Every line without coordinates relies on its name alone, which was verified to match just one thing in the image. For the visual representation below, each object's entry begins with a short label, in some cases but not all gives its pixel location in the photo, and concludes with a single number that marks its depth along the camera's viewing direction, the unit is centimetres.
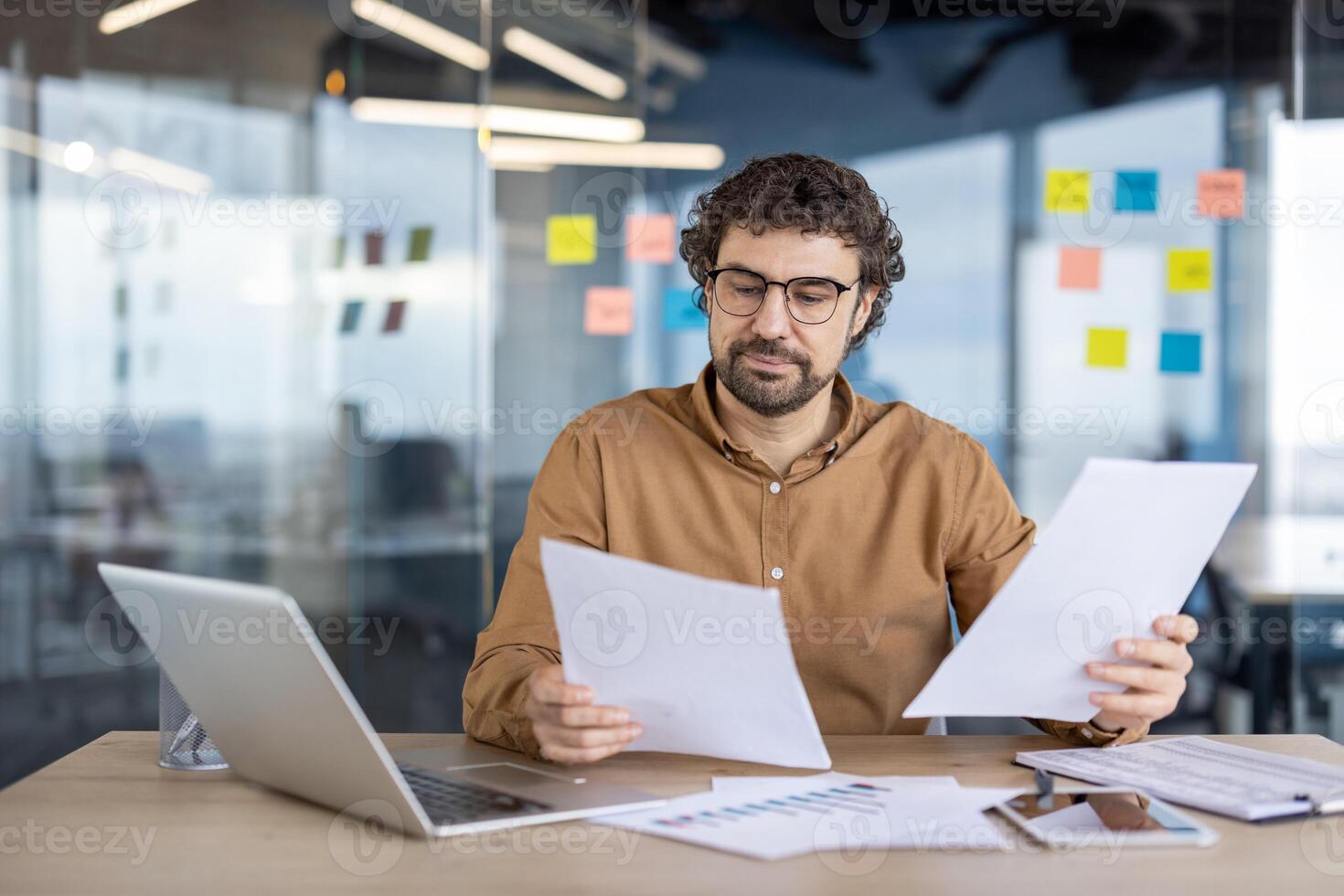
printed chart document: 106
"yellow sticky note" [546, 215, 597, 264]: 366
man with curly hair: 176
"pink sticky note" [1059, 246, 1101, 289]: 359
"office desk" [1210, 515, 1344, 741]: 337
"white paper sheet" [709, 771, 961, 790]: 126
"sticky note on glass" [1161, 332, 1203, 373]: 353
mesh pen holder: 135
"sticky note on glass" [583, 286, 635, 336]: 370
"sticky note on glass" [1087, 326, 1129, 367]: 359
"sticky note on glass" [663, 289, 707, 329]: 371
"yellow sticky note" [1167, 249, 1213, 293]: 351
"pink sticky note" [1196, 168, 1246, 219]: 349
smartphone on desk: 107
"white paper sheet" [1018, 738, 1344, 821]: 117
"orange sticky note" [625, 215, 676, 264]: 370
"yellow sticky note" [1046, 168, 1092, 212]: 359
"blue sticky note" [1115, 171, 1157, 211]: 354
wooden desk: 97
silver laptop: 105
